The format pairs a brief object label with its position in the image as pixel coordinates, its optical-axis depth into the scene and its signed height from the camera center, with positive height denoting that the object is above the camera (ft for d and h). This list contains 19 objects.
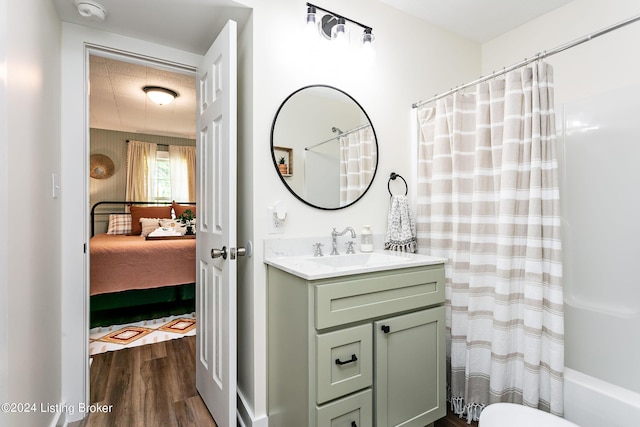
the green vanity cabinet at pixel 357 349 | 4.11 -1.99
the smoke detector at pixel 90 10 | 5.02 +3.42
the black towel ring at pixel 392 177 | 6.88 +0.81
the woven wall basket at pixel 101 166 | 17.16 +2.80
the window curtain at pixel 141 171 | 18.04 +2.62
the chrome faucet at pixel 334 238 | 5.91 -0.46
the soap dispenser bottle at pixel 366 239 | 6.15 -0.51
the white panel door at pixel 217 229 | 4.82 -0.25
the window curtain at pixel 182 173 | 19.13 +2.63
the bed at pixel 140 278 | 10.15 -2.16
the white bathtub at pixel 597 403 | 4.10 -2.67
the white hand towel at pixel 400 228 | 6.49 -0.31
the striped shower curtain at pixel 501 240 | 4.89 -0.50
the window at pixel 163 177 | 18.83 +2.35
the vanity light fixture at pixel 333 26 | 5.54 +3.53
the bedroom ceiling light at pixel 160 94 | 11.58 +4.63
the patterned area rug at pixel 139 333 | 8.88 -3.70
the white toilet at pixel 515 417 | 4.10 -2.79
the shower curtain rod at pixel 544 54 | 4.27 +2.50
